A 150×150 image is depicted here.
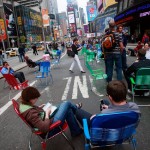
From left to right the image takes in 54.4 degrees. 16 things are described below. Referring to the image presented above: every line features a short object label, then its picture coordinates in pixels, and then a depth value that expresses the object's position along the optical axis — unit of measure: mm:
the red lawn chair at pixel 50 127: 2117
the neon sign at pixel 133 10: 18544
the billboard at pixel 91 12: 71428
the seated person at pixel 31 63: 8783
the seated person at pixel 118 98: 1867
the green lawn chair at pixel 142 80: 3383
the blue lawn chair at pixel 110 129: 1716
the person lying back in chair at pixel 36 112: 2082
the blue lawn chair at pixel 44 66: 6470
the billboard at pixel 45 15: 22098
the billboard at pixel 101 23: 40689
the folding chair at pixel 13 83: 5051
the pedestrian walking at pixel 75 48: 7791
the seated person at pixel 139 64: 3610
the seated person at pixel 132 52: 11165
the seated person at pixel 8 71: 6199
